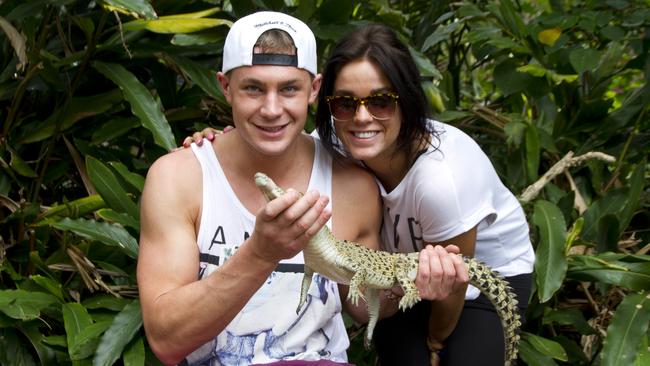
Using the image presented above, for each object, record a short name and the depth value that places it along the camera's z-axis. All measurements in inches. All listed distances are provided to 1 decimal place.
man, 89.8
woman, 99.6
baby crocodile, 91.8
